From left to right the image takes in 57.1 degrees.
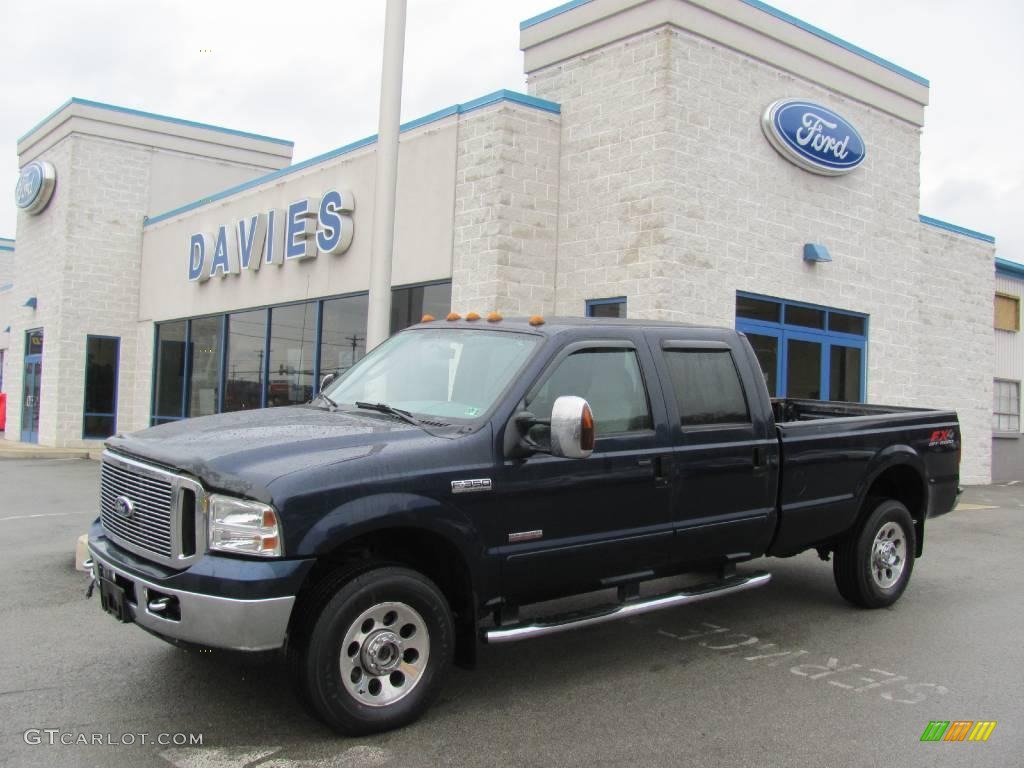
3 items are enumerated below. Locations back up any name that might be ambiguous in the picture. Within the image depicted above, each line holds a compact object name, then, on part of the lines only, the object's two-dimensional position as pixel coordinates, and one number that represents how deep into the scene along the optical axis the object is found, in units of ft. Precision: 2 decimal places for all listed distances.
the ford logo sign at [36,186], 77.87
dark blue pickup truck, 13.57
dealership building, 40.93
